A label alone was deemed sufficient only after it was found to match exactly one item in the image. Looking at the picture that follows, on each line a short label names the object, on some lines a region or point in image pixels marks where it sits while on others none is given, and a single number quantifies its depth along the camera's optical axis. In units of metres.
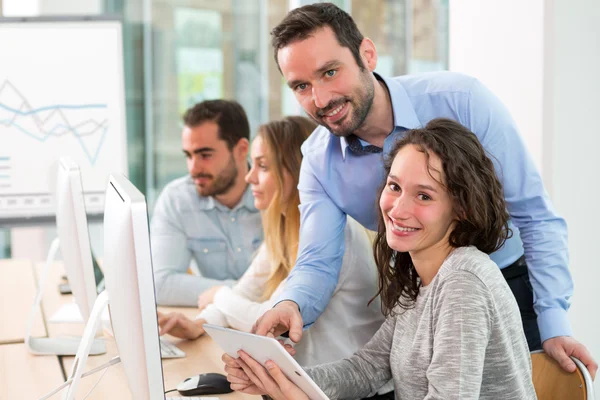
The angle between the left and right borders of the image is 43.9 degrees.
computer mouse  1.64
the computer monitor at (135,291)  1.01
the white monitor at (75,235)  1.59
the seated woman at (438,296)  1.37
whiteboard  3.12
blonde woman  1.92
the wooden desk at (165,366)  1.70
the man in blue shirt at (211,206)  2.84
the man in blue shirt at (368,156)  1.79
